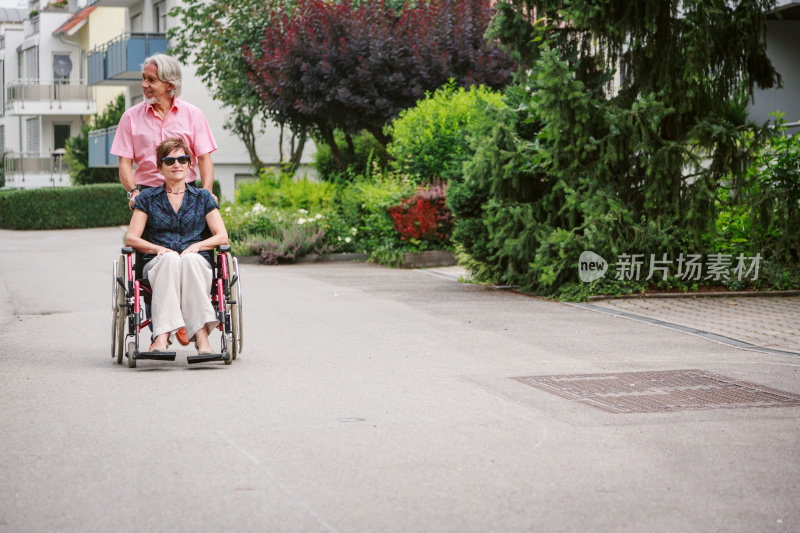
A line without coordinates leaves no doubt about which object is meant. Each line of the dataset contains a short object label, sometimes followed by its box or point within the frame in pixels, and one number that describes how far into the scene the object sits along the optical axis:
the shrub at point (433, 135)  19.72
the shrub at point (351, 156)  24.95
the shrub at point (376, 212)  19.16
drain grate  6.74
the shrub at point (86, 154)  45.50
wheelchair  7.99
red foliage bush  18.75
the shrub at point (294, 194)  22.77
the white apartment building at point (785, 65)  20.91
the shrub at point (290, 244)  19.66
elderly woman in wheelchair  7.96
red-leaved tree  22.59
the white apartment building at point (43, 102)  55.56
